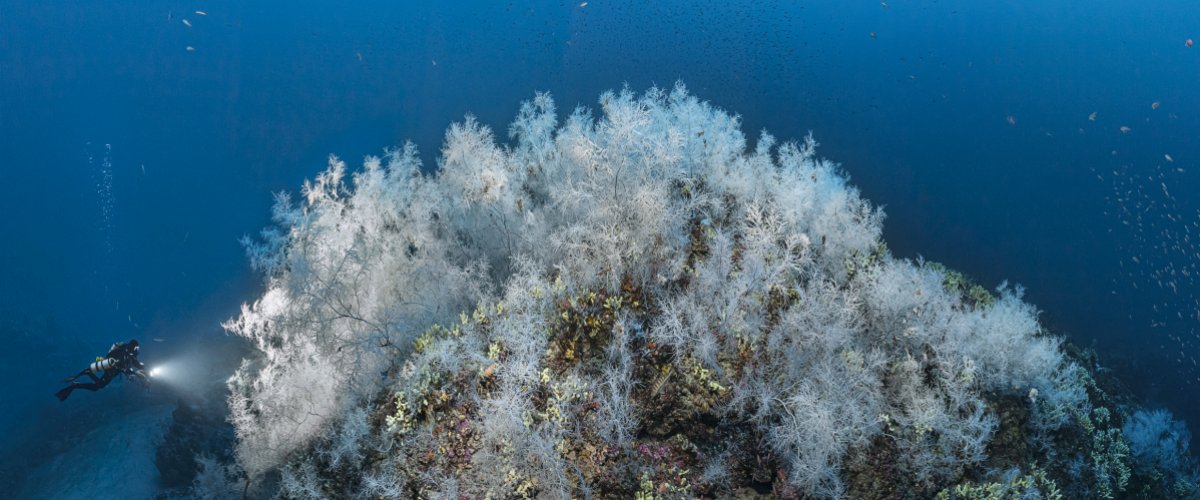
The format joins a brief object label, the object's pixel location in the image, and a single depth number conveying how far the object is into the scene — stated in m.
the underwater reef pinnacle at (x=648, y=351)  8.60
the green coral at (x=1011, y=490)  8.43
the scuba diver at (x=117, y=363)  17.27
